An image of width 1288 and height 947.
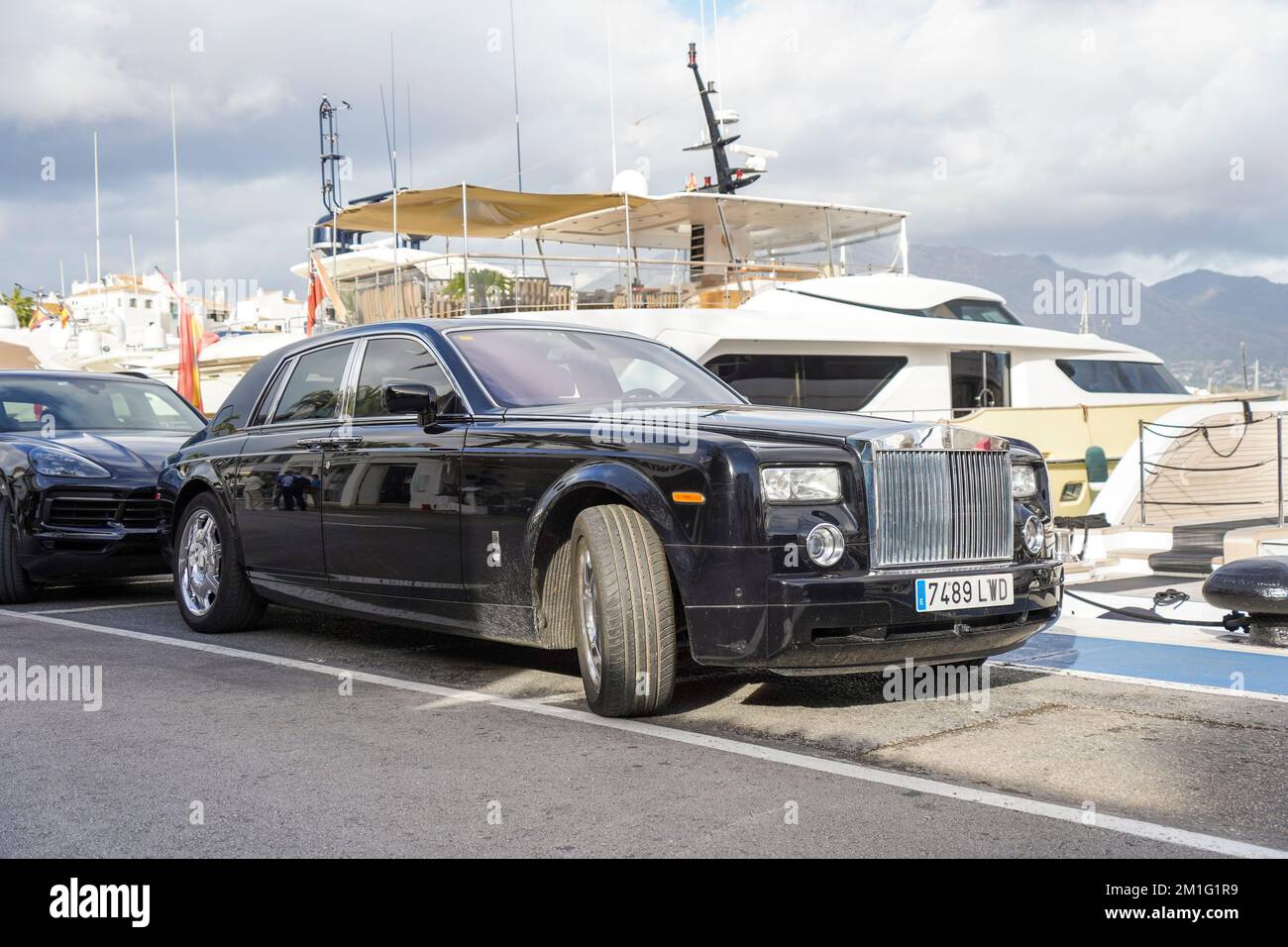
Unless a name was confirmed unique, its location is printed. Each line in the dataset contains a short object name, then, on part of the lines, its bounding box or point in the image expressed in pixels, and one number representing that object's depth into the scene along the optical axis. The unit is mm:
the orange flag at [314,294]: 20622
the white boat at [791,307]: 17688
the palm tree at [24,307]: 80188
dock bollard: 6418
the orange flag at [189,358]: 20797
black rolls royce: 4488
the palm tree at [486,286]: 17562
